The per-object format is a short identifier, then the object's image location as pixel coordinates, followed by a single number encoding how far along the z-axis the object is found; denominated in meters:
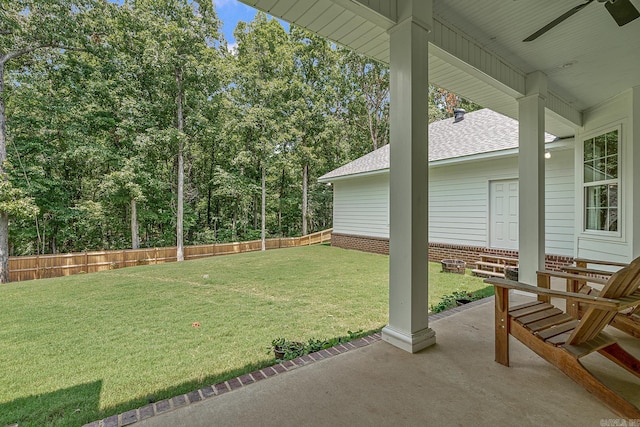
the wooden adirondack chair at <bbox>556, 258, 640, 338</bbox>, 2.36
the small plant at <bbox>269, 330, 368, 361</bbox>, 2.73
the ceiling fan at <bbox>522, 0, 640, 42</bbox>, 2.07
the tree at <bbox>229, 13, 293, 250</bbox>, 14.52
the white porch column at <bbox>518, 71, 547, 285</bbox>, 3.97
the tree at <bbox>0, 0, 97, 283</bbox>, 9.26
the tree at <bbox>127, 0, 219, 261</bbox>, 12.26
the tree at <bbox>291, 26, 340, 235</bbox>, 16.38
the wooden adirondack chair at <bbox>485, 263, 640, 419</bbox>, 1.73
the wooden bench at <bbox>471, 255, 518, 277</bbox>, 6.29
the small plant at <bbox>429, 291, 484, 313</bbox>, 3.88
